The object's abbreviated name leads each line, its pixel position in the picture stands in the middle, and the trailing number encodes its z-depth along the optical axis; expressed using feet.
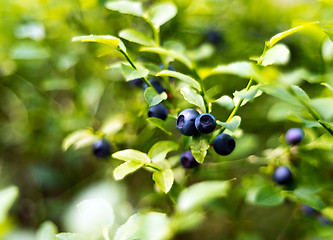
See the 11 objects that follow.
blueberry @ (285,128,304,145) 0.98
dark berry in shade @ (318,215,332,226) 1.10
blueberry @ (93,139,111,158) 1.03
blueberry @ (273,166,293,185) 0.97
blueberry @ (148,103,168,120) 0.90
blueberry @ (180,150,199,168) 0.89
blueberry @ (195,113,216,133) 0.83
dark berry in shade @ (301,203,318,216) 1.09
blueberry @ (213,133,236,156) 0.86
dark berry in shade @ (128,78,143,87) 0.99
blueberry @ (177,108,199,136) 0.85
